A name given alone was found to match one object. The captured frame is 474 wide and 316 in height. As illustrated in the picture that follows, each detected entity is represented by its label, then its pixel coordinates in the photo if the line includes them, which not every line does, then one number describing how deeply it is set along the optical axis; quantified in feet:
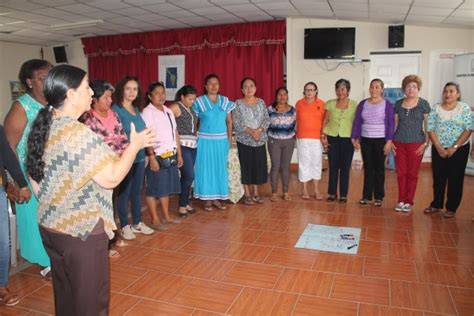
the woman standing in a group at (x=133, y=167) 10.99
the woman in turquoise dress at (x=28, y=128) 8.00
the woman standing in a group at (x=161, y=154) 11.93
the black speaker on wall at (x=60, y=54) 27.84
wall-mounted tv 21.01
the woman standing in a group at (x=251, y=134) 14.58
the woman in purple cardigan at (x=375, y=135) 13.84
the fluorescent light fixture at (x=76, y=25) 20.95
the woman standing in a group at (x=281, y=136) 15.23
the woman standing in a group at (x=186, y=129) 13.44
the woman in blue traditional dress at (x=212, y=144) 14.05
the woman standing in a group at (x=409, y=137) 13.28
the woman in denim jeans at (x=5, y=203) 7.41
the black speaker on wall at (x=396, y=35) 20.54
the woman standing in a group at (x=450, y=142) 12.75
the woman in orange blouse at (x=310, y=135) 15.25
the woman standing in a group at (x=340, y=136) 14.69
